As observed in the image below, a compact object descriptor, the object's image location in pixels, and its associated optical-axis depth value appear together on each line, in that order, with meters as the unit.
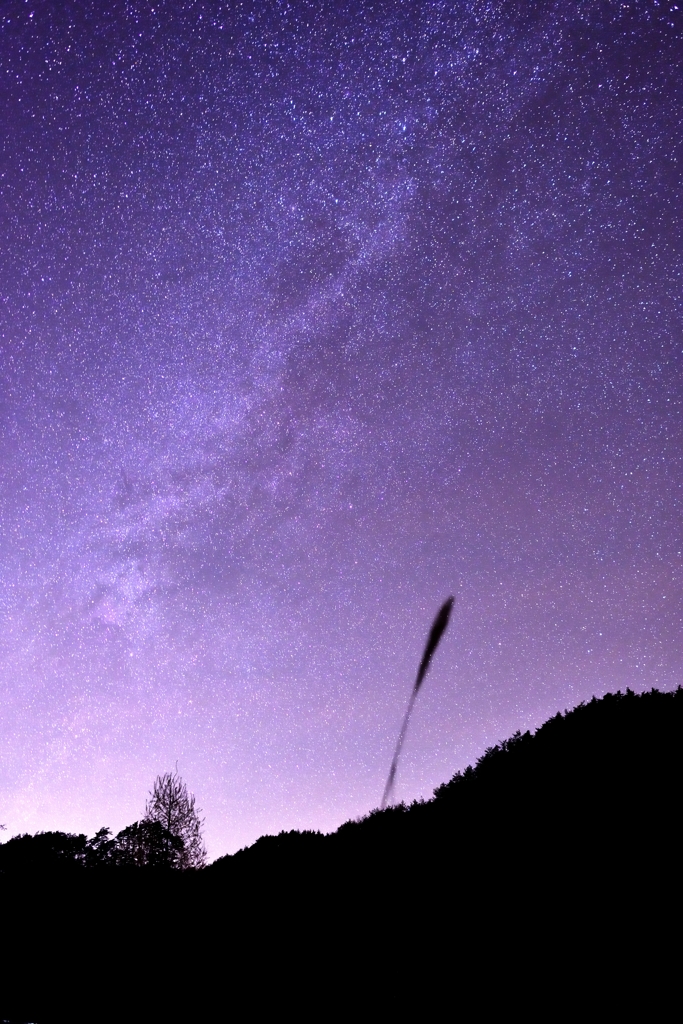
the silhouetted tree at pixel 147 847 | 33.41
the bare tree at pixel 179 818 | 36.97
